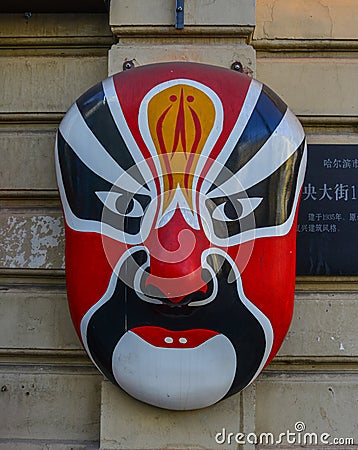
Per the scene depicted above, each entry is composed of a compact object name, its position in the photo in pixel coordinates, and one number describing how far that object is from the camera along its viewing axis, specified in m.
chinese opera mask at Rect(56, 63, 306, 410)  2.13
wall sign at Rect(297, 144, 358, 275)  2.53
